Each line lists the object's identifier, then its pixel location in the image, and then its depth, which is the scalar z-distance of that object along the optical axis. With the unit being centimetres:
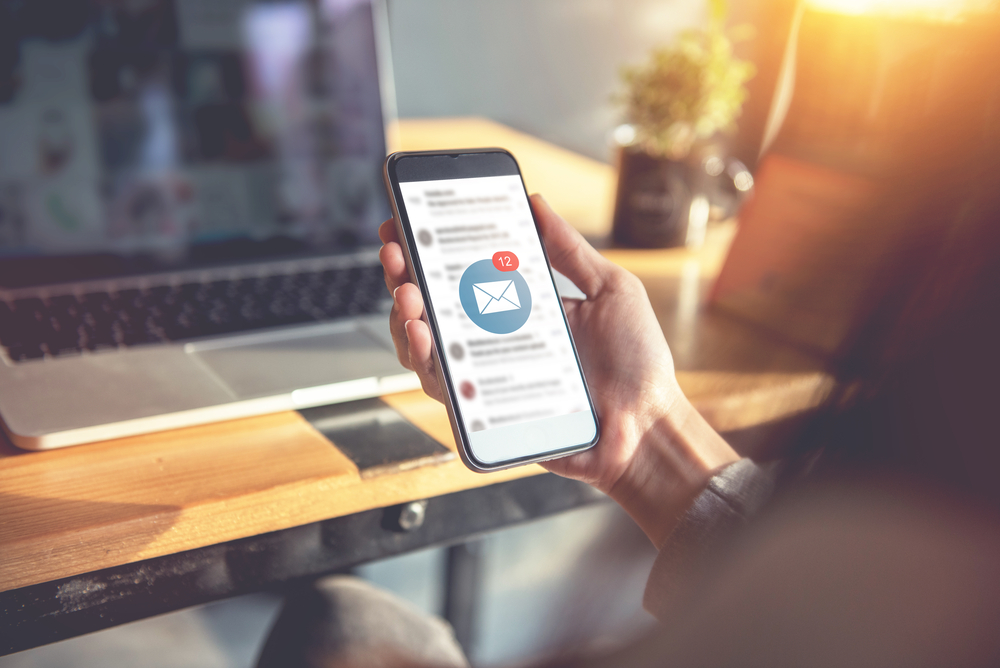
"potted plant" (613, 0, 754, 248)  63
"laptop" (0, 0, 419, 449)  42
